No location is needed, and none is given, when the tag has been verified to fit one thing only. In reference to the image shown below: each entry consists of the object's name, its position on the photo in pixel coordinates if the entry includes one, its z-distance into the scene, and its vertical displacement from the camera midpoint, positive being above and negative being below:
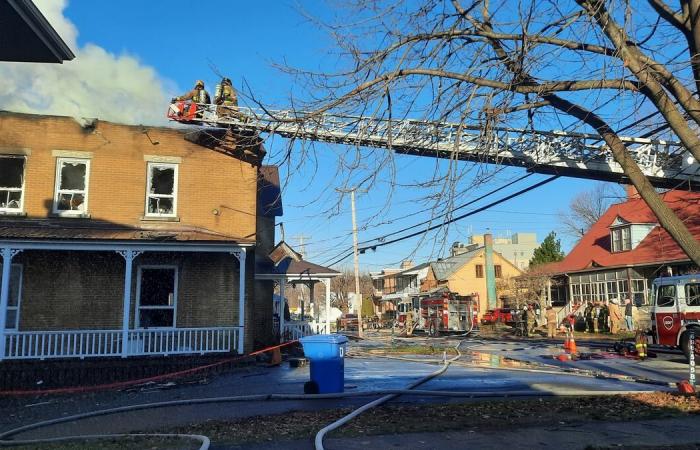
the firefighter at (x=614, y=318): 30.53 -0.59
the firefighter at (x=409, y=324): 39.47 -1.11
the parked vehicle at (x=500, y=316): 39.72 -0.59
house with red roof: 29.87 +2.65
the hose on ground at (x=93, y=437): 7.38 -1.65
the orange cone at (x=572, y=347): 18.73 -1.27
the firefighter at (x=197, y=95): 18.88 +6.85
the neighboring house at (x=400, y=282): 60.94 +3.33
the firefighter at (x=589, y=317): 32.34 -0.57
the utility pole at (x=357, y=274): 35.88 +2.32
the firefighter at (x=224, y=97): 16.90 +6.21
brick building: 16.31 +1.91
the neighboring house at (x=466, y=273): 56.31 +3.34
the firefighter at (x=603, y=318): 31.67 -0.62
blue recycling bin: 10.45 -0.97
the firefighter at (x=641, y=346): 17.84 -1.19
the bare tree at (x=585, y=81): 6.84 +2.87
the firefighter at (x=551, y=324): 31.58 -0.92
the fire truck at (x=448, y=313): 35.53 -0.33
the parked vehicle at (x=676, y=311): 17.30 -0.14
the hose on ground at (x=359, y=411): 6.75 -1.47
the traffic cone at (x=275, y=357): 17.06 -1.42
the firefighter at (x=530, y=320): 33.91 -0.76
